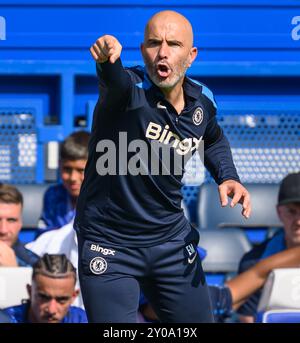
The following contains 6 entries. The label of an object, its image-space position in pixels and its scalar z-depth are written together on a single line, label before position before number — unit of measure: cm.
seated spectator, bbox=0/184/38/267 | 905
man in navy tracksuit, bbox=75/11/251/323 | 608
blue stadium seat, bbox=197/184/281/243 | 973
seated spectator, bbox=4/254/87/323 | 812
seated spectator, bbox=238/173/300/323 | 905
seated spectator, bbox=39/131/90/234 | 907
